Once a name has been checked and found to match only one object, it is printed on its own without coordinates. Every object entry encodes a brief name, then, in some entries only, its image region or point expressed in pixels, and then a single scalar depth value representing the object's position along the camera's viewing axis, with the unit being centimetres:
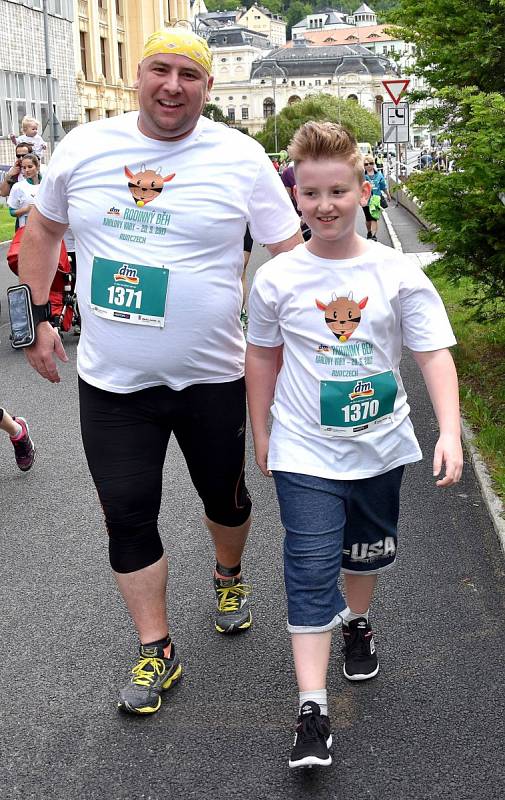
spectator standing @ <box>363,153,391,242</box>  2097
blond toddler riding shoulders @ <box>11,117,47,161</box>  1593
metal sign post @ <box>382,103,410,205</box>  2891
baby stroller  1123
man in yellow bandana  343
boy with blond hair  317
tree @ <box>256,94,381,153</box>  12638
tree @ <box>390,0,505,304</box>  680
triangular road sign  2866
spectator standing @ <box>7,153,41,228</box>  1267
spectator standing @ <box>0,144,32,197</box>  1302
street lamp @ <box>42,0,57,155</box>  4248
